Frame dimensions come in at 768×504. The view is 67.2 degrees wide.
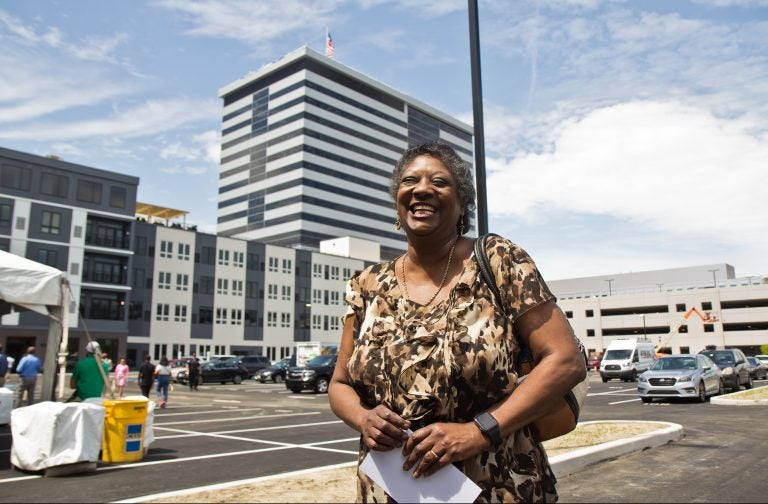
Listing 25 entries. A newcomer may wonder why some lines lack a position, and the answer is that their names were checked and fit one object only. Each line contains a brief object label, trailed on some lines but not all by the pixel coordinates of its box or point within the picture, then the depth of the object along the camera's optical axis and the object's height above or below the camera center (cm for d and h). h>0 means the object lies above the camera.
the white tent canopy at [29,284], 890 +105
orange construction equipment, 8316 +348
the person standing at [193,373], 2920 -122
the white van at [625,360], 3103 -91
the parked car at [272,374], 3659 -165
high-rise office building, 10119 +3573
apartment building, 5022 +817
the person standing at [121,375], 2045 -90
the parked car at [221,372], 3616 -152
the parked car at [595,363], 5264 -177
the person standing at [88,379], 1071 -53
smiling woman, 186 -8
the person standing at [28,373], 1562 -60
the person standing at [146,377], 1945 -93
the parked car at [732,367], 2111 -94
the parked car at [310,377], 2584 -132
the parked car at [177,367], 3611 -128
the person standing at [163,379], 1895 -99
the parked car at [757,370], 3575 -175
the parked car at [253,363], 4201 -111
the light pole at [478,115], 489 +214
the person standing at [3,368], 1592 -47
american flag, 11075 +5731
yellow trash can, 854 -120
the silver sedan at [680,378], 1741 -109
